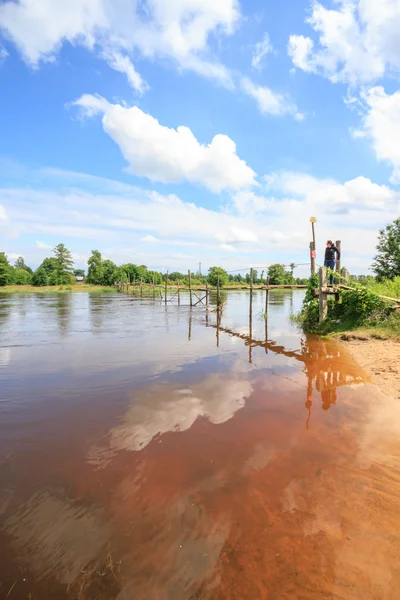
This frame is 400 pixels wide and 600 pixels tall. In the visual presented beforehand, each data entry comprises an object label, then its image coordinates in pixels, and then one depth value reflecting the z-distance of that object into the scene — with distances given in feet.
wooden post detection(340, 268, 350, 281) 44.14
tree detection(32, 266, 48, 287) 233.96
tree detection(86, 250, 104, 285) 252.24
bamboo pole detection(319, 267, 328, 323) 40.57
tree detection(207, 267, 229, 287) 209.05
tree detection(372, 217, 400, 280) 85.71
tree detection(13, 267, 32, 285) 238.07
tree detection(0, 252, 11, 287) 211.39
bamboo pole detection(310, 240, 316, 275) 44.62
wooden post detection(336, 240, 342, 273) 45.17
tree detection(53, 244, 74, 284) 247.56
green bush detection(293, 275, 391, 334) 38.09
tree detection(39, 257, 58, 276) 262.32
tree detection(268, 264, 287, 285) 232.94
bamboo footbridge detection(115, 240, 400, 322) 39.78
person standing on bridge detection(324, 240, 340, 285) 44.38
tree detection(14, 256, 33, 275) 363.97
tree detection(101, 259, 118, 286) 247.70
